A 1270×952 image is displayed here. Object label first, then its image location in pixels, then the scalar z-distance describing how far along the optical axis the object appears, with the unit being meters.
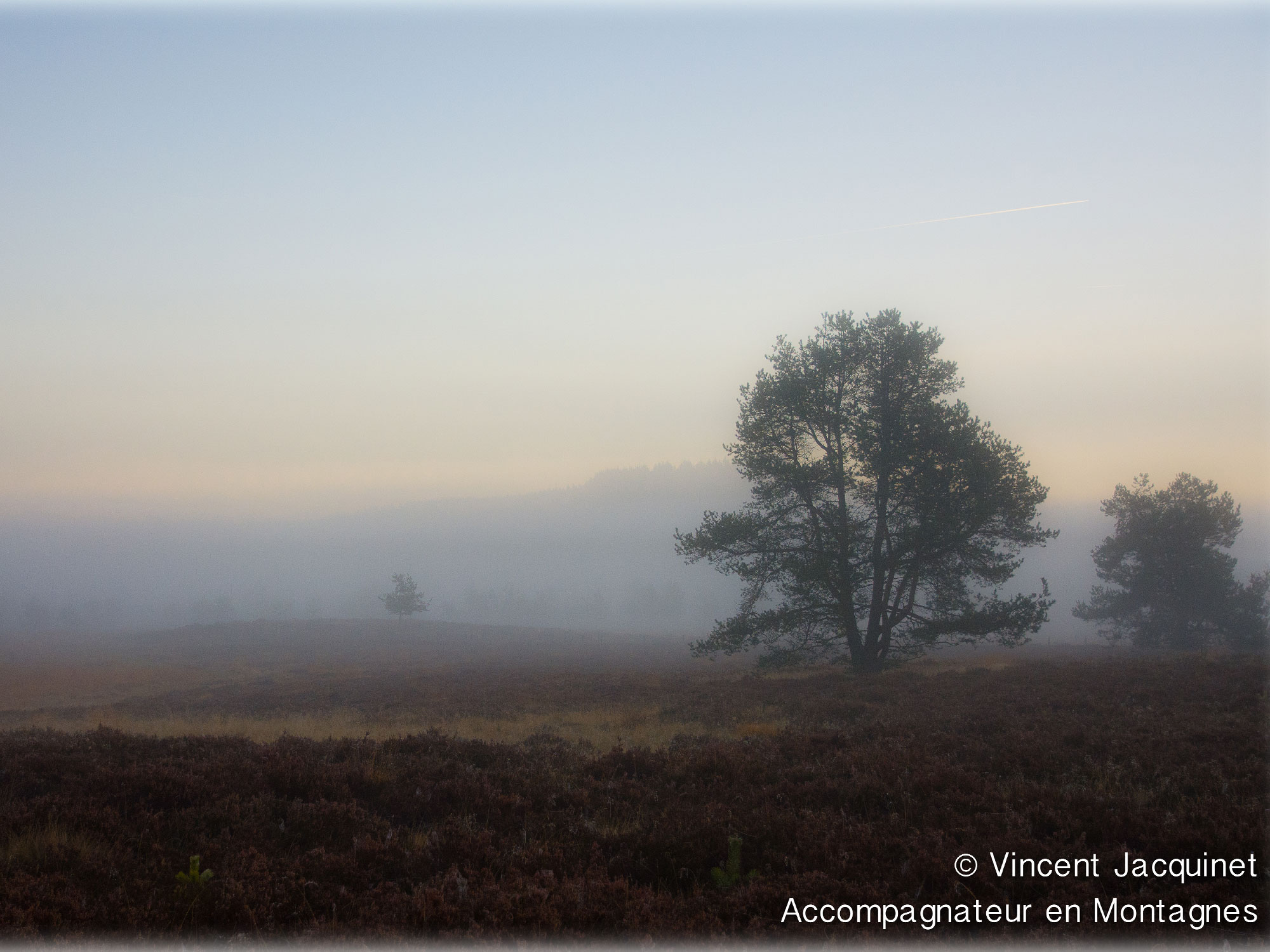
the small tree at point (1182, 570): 31.59
